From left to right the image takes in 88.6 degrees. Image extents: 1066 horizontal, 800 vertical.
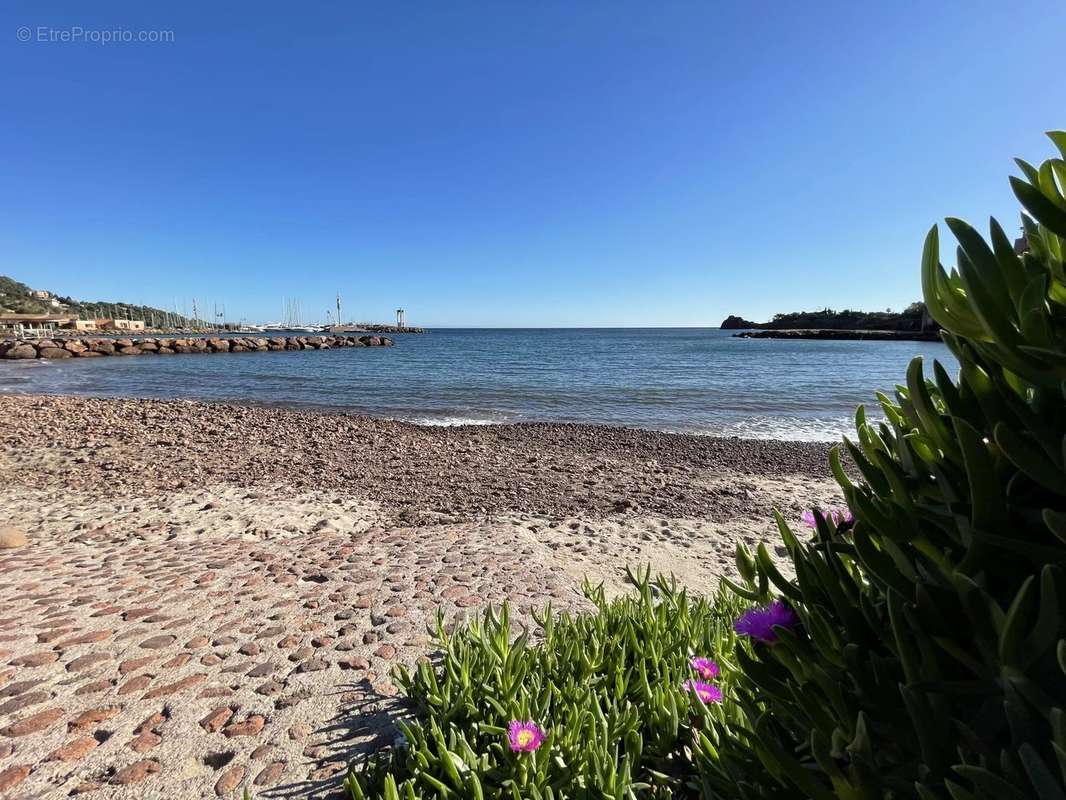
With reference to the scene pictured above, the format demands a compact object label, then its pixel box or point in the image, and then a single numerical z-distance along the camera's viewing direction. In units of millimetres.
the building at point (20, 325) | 55844
